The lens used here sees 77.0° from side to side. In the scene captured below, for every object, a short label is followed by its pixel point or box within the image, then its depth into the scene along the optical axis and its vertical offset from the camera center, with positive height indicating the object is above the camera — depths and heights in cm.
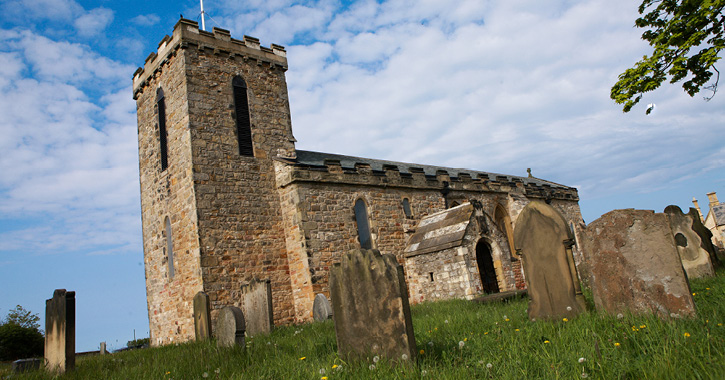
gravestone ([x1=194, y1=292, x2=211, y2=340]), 994 +10
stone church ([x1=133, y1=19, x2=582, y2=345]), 1405 +329
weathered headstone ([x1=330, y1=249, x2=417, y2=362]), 474 -14
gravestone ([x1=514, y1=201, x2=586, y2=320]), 636 +8
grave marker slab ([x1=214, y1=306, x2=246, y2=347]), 668 -16
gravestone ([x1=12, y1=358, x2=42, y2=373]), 756 -30
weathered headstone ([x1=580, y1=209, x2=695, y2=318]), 516 -13
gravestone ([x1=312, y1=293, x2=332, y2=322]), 1201 -16
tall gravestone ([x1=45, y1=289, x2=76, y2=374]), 707 +18
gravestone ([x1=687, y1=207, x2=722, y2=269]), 1005 +20
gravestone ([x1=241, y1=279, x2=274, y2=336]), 1003 +11
